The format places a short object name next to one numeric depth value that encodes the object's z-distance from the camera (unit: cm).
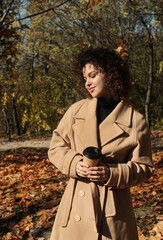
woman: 158
